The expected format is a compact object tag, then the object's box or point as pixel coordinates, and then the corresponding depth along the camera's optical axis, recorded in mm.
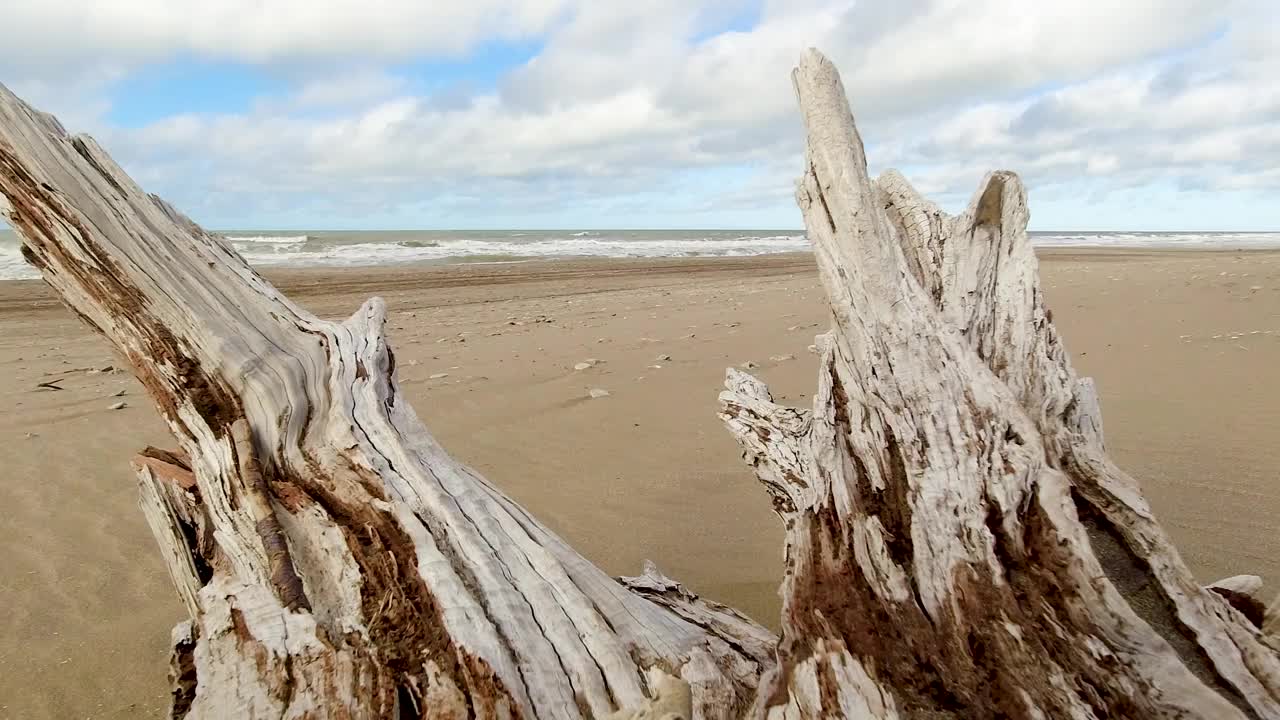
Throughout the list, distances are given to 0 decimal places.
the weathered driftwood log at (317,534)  674
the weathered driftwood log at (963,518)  599
